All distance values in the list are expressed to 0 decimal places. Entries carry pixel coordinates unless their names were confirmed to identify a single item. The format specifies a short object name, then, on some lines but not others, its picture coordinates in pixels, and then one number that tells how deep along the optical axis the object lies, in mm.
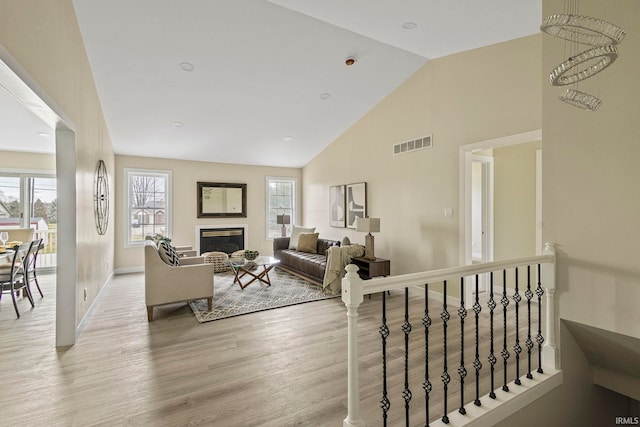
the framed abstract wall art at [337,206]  6465
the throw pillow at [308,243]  6352
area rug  3943
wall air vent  4552
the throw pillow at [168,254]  3891
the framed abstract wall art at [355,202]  5836
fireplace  7137
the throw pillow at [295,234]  6656
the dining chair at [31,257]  3929
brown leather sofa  5258
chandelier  1320
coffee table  4987
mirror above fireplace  7156
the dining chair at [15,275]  3756
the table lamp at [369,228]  4750
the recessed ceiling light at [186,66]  3840
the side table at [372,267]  4627
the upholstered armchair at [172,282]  3688
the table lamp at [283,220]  7582
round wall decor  4246
